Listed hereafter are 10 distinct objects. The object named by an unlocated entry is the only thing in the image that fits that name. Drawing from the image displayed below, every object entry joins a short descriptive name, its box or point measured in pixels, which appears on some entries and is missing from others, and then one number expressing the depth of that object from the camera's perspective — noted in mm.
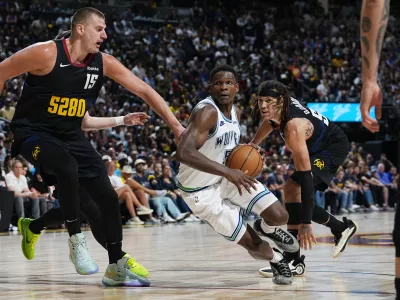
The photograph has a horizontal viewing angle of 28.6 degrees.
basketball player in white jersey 5617
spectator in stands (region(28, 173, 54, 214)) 12148
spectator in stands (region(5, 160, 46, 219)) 11781
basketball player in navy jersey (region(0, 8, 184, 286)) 5254
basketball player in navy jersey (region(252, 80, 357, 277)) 5996
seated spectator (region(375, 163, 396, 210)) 18969
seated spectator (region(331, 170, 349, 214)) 17484
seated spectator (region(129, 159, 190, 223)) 13945
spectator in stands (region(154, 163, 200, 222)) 14328
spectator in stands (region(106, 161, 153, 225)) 12781
